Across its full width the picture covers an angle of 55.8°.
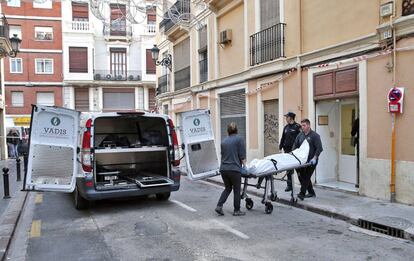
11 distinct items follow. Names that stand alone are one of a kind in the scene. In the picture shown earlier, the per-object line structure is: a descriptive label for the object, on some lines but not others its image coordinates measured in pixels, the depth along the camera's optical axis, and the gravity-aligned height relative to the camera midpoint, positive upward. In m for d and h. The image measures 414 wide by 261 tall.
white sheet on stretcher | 7.30 -0.68
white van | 7.12 -0.52
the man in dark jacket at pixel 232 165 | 7.16 -0.71
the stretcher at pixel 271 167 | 7.30 -0.78
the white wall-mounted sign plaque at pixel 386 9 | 7.82 +2.34
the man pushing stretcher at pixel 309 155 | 8.26 -0.62
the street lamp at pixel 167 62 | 20.66 +3.46
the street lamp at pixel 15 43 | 15.05 +3.30
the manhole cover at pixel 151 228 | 6.24 -1.68
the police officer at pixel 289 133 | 9.38 -0.17
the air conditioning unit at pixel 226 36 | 14.37 +3.36
